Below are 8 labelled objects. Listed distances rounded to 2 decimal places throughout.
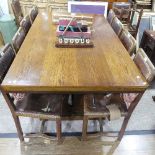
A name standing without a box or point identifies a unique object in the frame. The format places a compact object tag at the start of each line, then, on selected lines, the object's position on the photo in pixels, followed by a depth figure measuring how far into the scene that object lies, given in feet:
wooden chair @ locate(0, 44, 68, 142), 4.65
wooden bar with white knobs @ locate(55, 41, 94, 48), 5.57
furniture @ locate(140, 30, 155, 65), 8.60
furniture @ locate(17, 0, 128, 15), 11.37
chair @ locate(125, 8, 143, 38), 9.71
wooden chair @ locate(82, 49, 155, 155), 4.64
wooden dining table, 4.01
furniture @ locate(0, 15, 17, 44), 10.23
